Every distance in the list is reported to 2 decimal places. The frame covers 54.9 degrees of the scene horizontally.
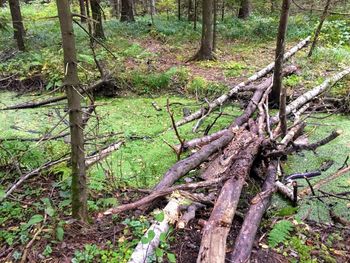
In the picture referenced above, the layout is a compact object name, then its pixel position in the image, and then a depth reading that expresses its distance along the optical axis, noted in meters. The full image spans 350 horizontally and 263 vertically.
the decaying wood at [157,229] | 3.10
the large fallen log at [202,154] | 4.29
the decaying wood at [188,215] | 3.59
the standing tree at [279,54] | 6.33
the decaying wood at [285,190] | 4.21
